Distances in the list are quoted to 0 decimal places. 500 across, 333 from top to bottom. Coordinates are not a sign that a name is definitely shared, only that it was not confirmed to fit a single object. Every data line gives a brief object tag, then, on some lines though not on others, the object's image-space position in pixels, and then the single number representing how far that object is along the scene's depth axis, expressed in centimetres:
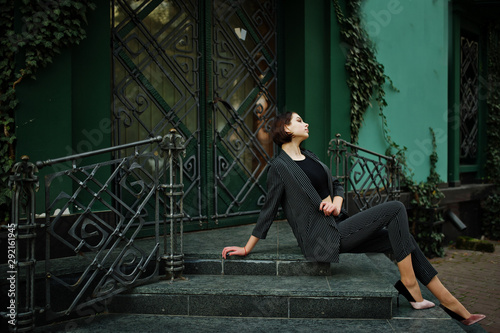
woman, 361
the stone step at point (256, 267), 401
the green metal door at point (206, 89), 515
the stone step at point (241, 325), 329
